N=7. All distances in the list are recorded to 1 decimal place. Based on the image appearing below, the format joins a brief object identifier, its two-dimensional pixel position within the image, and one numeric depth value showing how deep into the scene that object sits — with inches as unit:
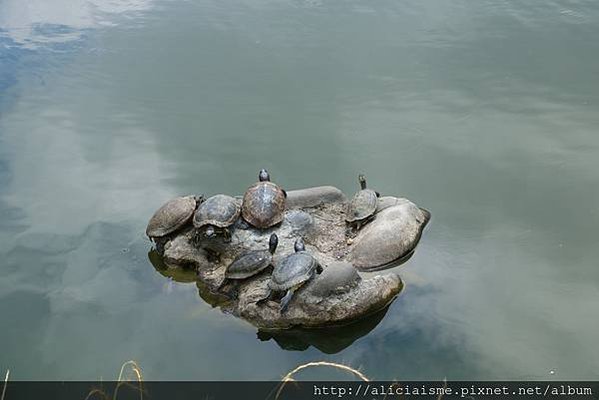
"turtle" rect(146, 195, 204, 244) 204.5
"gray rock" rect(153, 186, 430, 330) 175.5
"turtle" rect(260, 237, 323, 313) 172.1
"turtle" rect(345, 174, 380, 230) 206.2
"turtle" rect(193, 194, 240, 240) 194.7
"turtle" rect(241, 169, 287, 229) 197.9
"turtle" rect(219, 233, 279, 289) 183.2
